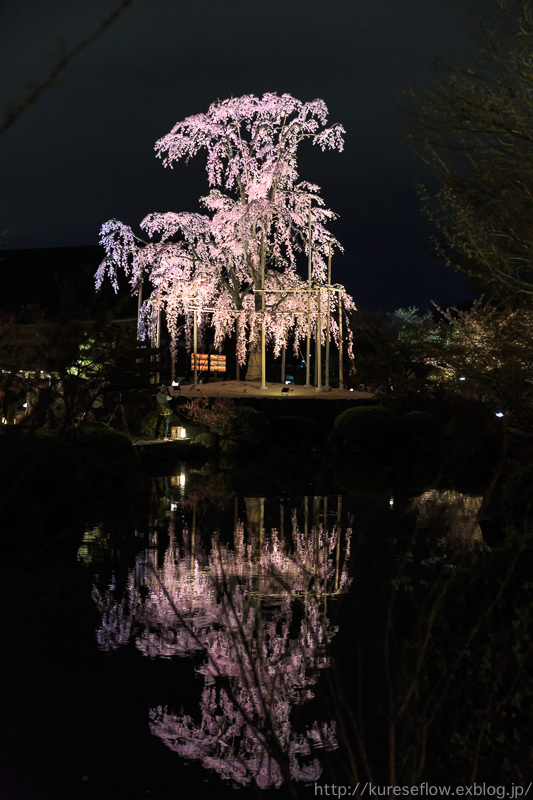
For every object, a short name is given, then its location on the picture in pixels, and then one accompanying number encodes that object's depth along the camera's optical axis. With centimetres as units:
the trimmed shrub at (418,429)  2491
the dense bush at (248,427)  2420
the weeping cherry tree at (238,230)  3139
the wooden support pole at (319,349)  2744
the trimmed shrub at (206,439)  2328
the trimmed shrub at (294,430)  2569
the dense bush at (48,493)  1035
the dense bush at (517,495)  871
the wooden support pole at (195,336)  2728
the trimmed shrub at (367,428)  2466
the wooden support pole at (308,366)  2945
